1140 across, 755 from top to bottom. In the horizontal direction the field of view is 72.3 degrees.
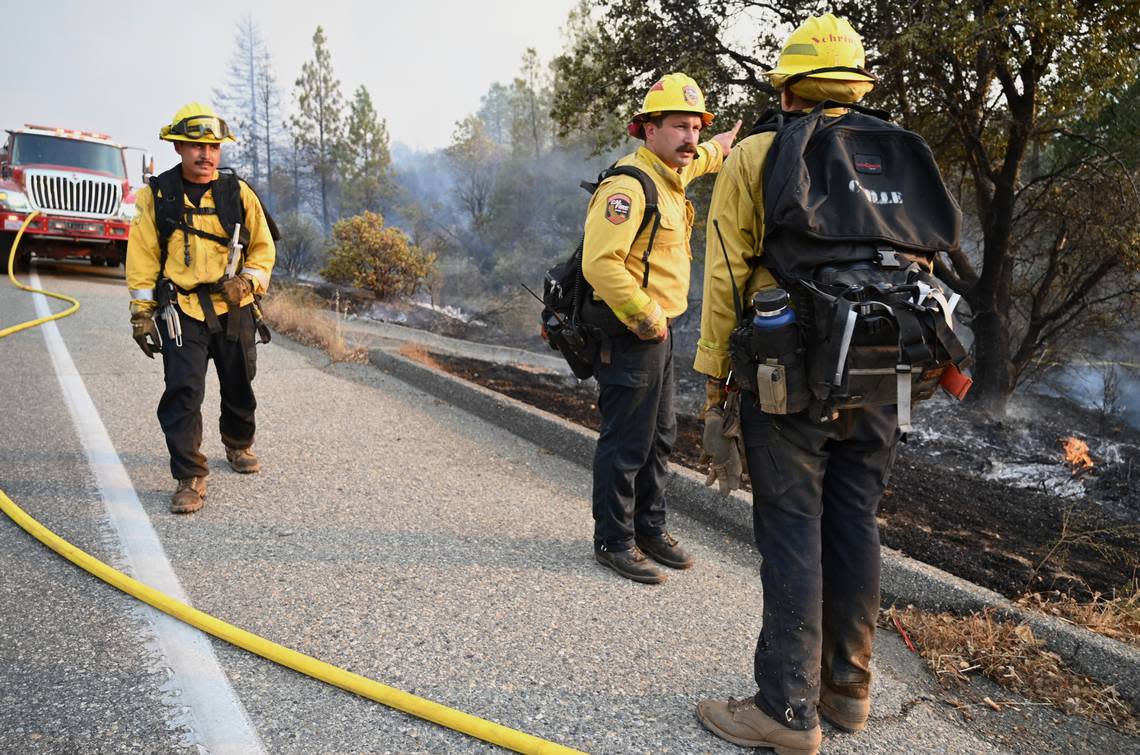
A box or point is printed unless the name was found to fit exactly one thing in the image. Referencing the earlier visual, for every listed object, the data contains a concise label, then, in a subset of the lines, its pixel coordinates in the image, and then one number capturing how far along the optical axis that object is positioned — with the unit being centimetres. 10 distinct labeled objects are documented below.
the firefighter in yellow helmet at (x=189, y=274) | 427
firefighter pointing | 340
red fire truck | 1403
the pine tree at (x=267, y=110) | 6397
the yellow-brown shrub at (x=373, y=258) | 1698
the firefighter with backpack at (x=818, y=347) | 226
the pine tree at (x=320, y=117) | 5534
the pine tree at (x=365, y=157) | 5369
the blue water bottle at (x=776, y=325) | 233
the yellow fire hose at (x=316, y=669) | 237
